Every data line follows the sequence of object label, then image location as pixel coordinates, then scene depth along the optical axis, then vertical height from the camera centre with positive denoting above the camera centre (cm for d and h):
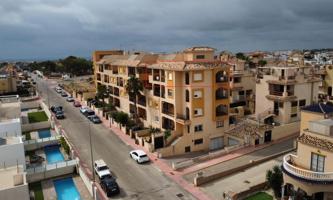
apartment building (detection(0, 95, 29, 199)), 2578 -1020
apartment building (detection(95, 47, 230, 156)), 4228 -601
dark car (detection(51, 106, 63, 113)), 6546 -1022
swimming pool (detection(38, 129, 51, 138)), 5244 -1250
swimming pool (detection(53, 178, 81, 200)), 3119 -1368
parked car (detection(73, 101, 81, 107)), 7382 -1032
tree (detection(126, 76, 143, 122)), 5166 -429
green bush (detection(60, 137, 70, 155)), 4141 -1159
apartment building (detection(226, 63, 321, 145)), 4350 -734
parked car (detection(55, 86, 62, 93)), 9794 -906
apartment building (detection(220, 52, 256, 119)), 6075 -582
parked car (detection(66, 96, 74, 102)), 8086 -996
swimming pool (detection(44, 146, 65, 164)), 4162 -1318
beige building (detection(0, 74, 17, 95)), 9069 -647
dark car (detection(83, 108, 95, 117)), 6303 -1066
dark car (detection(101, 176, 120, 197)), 2998 -1250
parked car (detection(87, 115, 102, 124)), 5752 -1107
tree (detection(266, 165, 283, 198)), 2739 -1103
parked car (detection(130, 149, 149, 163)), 3800 -1207
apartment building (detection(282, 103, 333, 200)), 2378 -897
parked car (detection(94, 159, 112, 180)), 3240 -1207
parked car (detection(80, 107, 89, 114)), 6564 -1043
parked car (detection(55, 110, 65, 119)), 6144 -1073
